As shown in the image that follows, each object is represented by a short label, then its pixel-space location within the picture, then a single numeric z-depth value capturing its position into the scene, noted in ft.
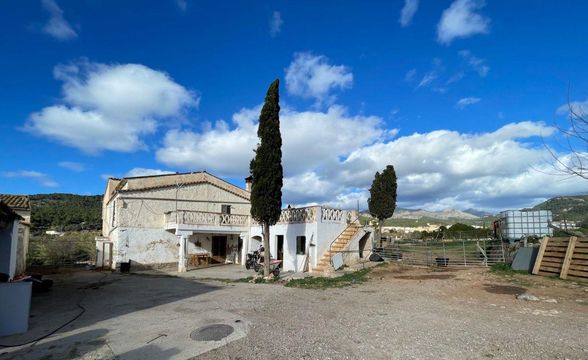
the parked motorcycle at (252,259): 65.51
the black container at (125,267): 66.49
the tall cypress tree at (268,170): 52.80
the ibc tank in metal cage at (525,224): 59.47
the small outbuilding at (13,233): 33.85
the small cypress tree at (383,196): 81.41
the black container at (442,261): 57.87
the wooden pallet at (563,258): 39.91
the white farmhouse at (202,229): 62.59
